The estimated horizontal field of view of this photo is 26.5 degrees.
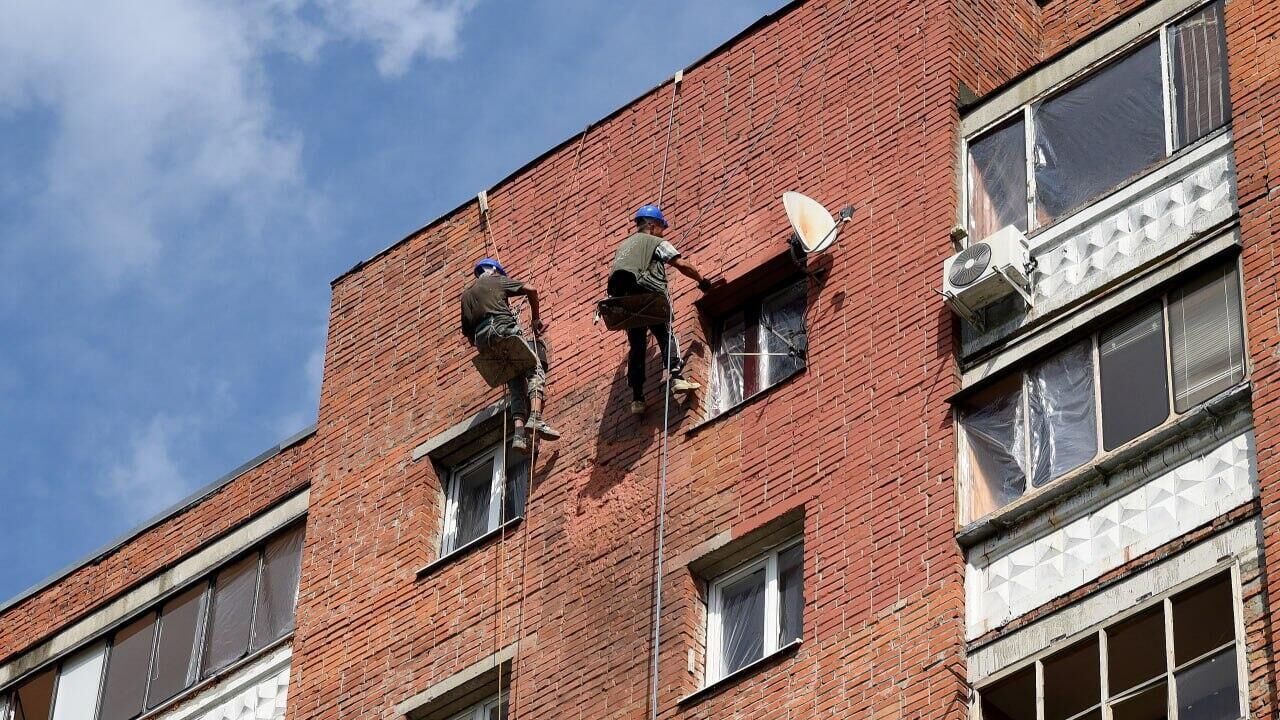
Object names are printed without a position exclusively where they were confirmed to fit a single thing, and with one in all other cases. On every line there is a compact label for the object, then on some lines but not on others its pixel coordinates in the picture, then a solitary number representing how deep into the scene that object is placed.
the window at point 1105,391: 20.09
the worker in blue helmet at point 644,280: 23.98
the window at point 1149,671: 18.16
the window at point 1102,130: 21.84
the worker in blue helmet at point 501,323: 25.02
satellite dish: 23.36
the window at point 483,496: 25.11
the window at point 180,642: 26.88
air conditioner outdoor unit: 21.70
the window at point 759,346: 23.73
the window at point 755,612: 21.83
